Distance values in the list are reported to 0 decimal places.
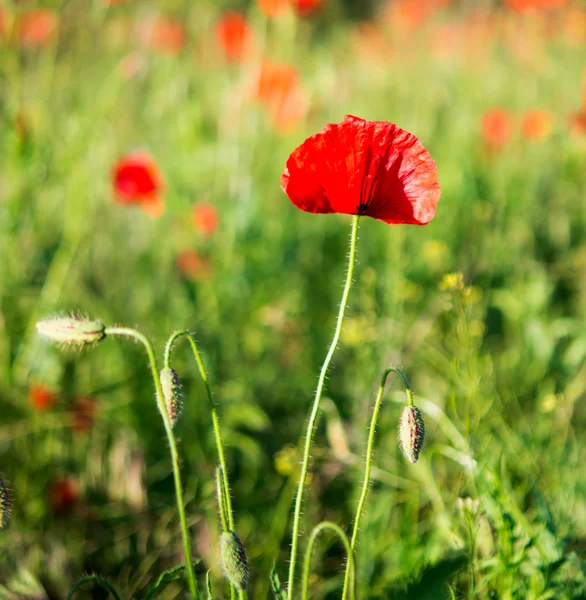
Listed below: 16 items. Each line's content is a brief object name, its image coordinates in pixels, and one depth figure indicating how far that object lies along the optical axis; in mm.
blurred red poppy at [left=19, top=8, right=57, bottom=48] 2924
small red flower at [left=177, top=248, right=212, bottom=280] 2439
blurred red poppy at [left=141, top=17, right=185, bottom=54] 3145
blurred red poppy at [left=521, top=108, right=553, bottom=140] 3004
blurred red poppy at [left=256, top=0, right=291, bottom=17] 2486
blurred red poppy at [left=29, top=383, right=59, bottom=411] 1813
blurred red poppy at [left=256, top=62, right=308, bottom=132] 2938
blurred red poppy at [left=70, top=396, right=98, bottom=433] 1865
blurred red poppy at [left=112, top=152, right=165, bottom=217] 2244
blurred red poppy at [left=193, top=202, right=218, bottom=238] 2475
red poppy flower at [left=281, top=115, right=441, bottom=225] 899
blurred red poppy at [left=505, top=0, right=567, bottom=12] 3904
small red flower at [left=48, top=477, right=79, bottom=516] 1712
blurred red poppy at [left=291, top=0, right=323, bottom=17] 2612
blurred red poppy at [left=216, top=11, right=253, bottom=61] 3184
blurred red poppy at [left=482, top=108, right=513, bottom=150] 2988
